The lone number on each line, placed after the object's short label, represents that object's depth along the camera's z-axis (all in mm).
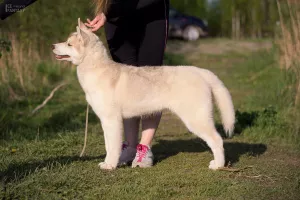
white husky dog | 4375
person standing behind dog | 4762
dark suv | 18125
